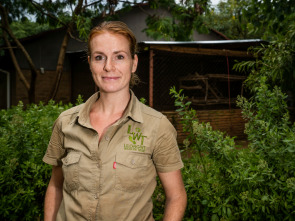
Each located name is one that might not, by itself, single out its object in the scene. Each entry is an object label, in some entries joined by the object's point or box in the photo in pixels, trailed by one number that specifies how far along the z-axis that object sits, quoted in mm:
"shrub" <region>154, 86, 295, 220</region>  2197
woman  1605
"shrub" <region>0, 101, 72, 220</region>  3037
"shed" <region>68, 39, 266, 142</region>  9930
